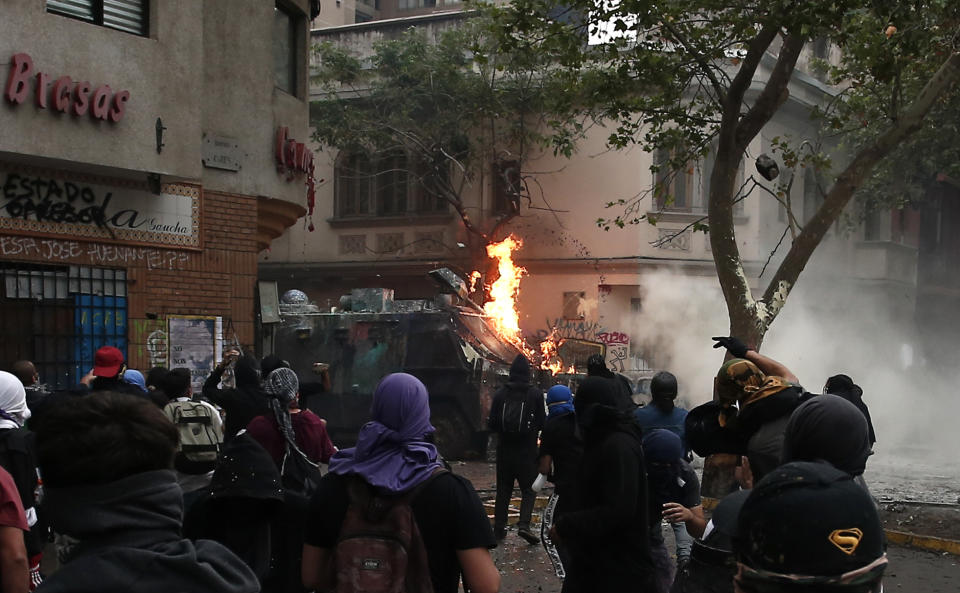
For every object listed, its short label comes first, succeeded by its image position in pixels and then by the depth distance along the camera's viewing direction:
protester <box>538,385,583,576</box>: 7.39
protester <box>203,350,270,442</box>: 5.87
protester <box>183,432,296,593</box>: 4.12
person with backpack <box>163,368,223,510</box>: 5.65
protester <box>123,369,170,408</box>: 6.73
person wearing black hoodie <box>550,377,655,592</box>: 4.25
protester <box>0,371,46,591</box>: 4.88
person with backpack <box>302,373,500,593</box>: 3.29
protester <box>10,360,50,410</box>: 7.70
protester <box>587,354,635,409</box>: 8.37
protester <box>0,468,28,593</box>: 3.55
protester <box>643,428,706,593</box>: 5.19
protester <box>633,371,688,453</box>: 7.23
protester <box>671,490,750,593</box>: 3.32
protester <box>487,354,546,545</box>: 9.84
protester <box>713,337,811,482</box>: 4.28
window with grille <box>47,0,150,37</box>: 10.31
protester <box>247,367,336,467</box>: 5.29
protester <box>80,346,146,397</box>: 6.89
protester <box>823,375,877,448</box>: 8.63
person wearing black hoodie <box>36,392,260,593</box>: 2.12
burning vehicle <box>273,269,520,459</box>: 14.98
